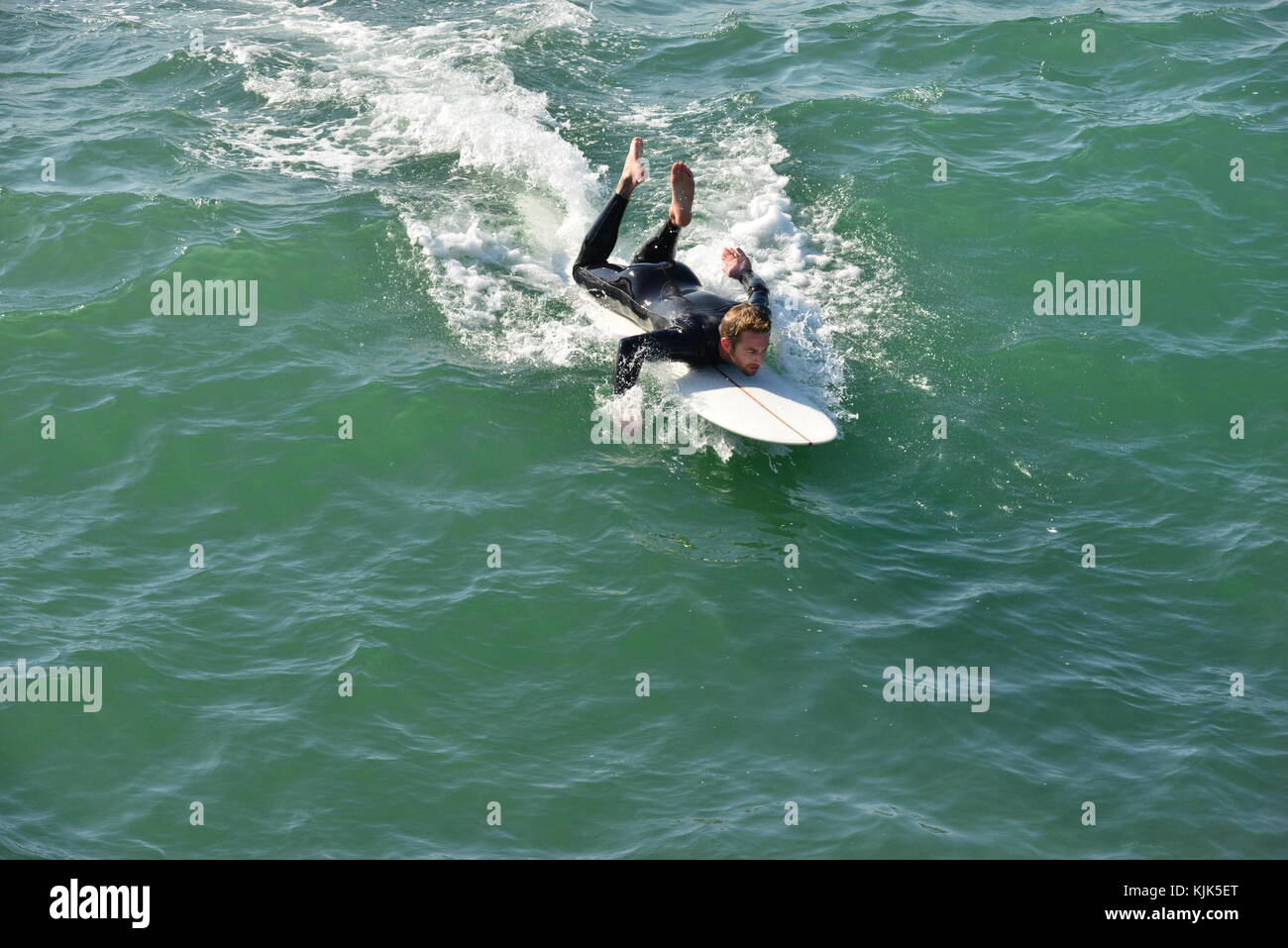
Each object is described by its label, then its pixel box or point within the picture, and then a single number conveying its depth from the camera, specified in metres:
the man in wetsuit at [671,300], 12.09
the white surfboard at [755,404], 11.54
